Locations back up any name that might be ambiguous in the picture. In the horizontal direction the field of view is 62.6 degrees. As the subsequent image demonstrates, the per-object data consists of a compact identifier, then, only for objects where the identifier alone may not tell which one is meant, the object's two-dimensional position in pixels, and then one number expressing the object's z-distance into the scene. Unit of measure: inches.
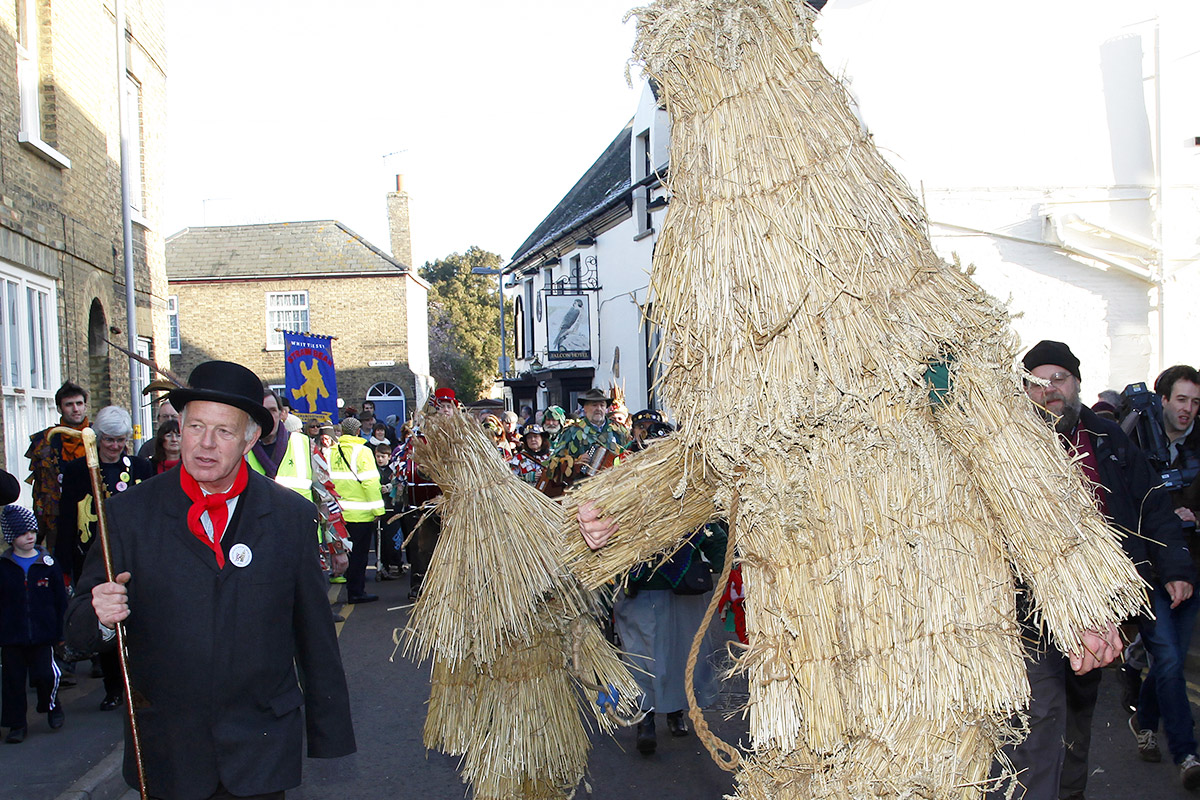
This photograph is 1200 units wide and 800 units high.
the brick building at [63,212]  383.6
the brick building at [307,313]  1353.3
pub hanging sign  949.8
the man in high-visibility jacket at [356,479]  358.1
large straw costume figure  92.3
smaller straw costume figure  162.6
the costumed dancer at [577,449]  287.1
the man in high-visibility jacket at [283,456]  219.1
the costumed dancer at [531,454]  425.7
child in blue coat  226.1
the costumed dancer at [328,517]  313.0
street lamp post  1229.7
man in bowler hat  112.1
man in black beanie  160.6
